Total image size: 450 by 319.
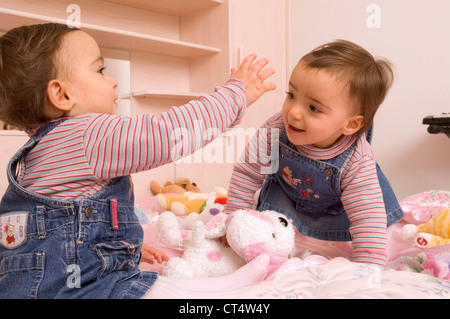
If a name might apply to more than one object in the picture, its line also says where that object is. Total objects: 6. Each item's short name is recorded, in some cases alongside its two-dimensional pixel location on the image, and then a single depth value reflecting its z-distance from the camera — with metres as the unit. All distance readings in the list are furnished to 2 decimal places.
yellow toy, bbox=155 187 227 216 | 1.48
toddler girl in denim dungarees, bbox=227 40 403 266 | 0.94
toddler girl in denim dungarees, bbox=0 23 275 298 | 0.64
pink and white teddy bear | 0.83
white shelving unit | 2.26
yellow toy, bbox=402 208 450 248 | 1.06
